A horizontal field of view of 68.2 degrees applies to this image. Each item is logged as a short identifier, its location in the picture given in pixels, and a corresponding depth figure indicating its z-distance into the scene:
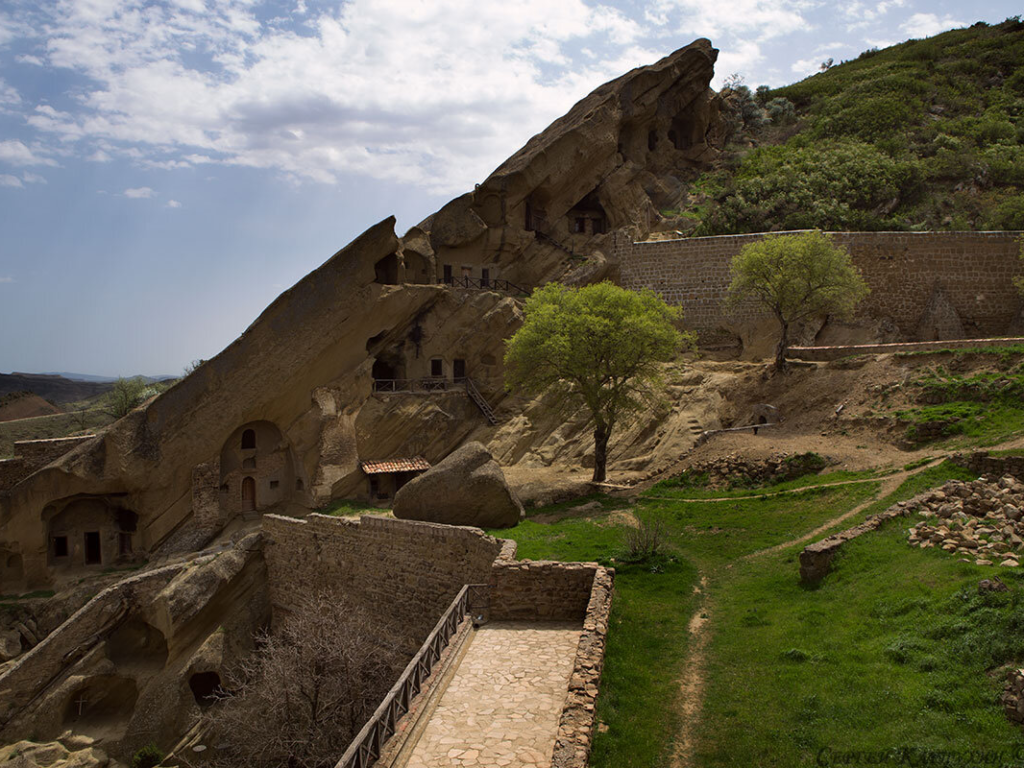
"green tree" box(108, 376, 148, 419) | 40.62
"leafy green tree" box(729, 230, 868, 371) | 23.59
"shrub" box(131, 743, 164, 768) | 18.75
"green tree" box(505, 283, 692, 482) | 21.92
